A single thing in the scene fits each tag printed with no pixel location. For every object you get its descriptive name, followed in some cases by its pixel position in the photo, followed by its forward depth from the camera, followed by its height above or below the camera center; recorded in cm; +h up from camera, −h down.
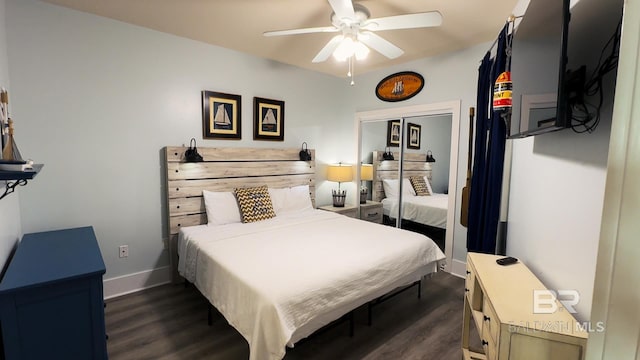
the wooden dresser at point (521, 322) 110 -62
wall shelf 126 -10
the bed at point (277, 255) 165 -72
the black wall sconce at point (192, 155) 299 +1
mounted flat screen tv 108 +43
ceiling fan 195 +97
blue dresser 141 -80
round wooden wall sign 368 +98
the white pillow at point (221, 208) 306 -55
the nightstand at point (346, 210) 416 -72
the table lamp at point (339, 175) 422 -23
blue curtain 238 +1
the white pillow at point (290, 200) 356 -52
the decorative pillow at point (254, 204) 316 -52
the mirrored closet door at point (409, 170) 359 -13
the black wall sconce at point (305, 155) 397 +5
